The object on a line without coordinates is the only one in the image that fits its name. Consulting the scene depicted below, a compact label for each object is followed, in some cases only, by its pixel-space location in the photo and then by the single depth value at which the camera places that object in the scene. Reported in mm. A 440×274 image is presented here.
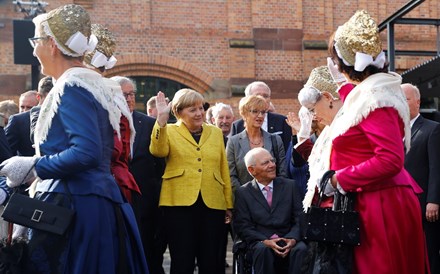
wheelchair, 6547
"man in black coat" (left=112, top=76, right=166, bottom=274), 6754
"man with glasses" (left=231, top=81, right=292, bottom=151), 7852
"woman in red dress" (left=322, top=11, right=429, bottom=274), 3977
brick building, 17703
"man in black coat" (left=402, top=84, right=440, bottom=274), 6770
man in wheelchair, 6508
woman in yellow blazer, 6539
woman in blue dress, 3754
